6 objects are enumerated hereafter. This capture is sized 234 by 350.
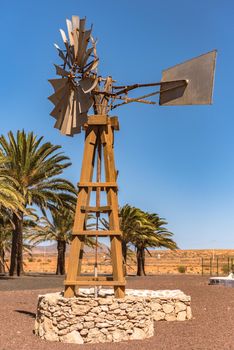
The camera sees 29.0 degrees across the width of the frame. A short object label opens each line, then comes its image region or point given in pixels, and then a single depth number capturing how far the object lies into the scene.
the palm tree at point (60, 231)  37.88
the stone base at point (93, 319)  8.81
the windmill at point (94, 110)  9.65
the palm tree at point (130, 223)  34.78
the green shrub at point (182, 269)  48.93
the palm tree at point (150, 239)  36.16
